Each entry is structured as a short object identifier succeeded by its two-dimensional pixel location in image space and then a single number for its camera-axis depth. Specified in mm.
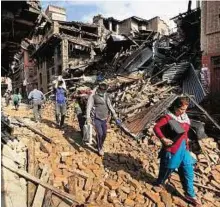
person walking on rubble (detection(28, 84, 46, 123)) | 7430
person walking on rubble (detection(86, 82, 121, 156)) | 4551
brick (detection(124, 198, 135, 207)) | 3396
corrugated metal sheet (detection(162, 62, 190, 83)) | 9188
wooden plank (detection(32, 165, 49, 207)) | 3096
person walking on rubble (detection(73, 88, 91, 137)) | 5275
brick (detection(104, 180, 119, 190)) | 3707
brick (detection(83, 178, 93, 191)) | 3688
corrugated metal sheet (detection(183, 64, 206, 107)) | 7964
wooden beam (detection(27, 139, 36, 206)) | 3206
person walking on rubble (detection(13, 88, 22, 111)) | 12014
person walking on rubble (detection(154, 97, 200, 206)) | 3226
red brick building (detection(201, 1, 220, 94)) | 8187
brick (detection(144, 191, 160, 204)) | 3455
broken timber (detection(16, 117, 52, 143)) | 5464
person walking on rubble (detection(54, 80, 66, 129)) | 6391
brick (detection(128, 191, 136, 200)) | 3535
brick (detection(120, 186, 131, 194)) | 3657
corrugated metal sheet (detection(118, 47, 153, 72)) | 12101
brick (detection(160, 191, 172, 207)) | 3403
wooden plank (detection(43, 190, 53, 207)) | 3118
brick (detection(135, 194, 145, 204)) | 3471
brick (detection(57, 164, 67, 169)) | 4269
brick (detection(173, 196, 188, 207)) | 3367
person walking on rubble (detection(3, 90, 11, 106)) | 14963
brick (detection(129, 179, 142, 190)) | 3715
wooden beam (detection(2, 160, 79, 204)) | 3223
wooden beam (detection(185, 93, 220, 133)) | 6323
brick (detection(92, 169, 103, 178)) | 4129
